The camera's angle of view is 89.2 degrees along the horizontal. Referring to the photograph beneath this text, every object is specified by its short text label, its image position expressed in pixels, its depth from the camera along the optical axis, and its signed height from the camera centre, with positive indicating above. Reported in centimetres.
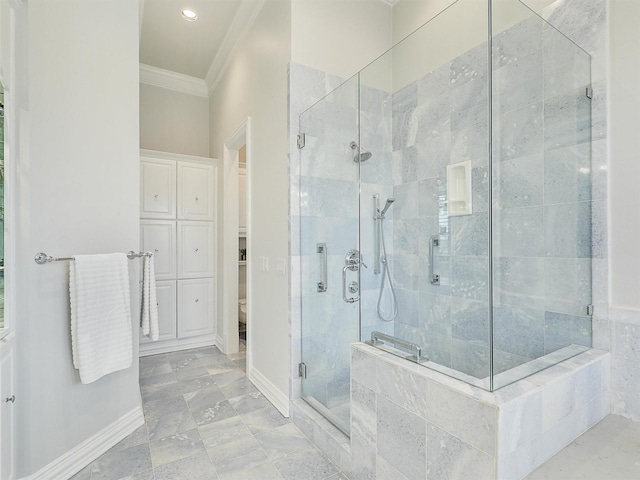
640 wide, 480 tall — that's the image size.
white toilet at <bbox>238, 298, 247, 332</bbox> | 412 -97
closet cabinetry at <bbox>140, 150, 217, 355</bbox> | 340 -2
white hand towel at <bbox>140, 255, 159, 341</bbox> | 212 -41
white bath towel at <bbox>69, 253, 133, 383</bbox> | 170 -42
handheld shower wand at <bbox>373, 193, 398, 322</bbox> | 217 -11
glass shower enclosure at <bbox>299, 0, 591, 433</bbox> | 155 +19
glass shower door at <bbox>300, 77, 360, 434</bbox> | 212 +2
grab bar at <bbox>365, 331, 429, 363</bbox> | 136 -49
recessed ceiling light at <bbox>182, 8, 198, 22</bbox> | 288 +203
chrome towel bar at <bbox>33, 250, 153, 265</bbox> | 159 -10
